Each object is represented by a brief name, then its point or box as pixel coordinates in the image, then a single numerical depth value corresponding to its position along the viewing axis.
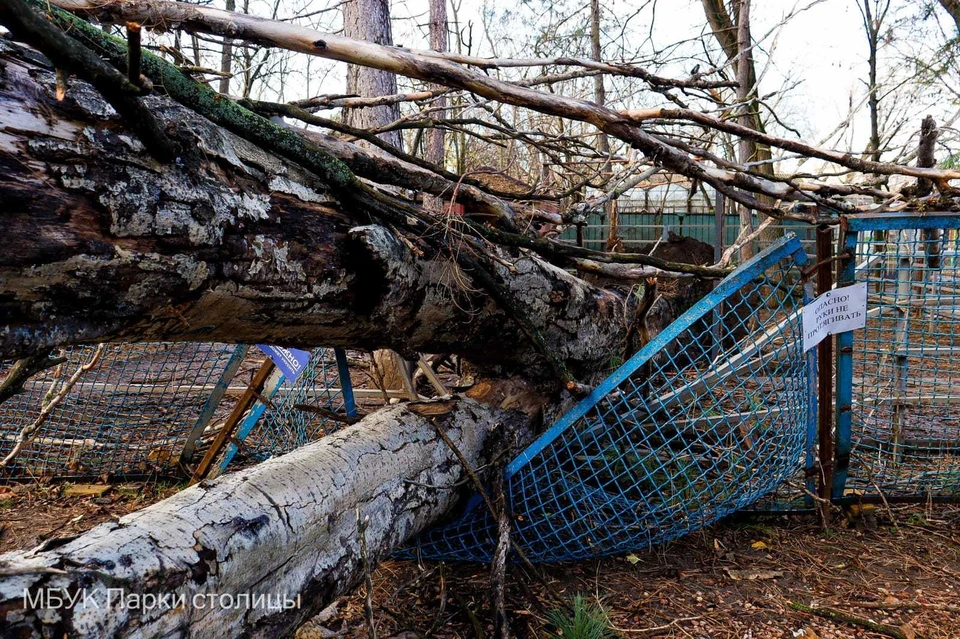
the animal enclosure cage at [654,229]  11.80
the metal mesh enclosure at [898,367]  2.82
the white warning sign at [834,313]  2.64
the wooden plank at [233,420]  3.36
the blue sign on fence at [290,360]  3.04
